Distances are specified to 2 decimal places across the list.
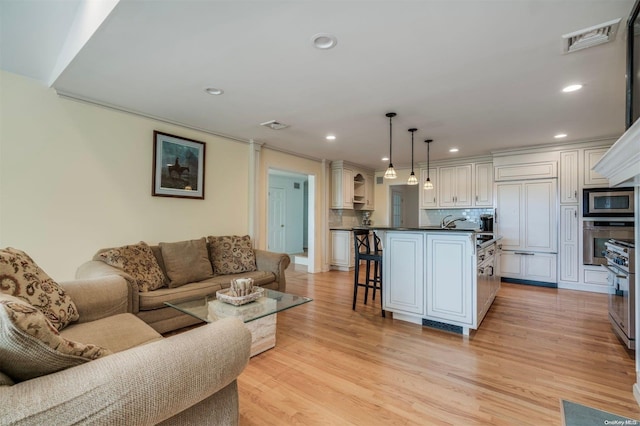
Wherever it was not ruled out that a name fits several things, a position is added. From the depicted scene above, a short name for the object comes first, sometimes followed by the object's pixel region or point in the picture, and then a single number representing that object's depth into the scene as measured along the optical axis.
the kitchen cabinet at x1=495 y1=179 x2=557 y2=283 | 4.93
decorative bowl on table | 2.26
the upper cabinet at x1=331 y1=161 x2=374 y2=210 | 6.47
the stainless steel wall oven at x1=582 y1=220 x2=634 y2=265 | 4.21
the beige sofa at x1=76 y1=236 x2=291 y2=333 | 2.57
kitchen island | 2.94
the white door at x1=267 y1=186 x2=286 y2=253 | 8.30
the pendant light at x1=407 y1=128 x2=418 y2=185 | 4.23
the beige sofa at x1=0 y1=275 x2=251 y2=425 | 0.80
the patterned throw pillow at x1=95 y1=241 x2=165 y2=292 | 2.81
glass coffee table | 2.10
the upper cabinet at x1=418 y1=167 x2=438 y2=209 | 6.29
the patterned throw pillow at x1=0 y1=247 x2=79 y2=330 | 1.62
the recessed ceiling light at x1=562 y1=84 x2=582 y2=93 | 2.68
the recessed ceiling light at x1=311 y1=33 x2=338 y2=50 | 1.95
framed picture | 3.59
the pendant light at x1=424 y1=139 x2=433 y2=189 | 4.65
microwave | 4.24
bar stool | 3.66
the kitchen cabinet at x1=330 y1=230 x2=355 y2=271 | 6.39
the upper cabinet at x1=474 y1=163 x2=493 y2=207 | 5.67
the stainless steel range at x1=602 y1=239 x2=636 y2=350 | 2.47
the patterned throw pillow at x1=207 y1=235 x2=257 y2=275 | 3.72
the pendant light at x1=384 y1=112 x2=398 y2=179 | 3.71
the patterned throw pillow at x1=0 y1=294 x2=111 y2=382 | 0.84
